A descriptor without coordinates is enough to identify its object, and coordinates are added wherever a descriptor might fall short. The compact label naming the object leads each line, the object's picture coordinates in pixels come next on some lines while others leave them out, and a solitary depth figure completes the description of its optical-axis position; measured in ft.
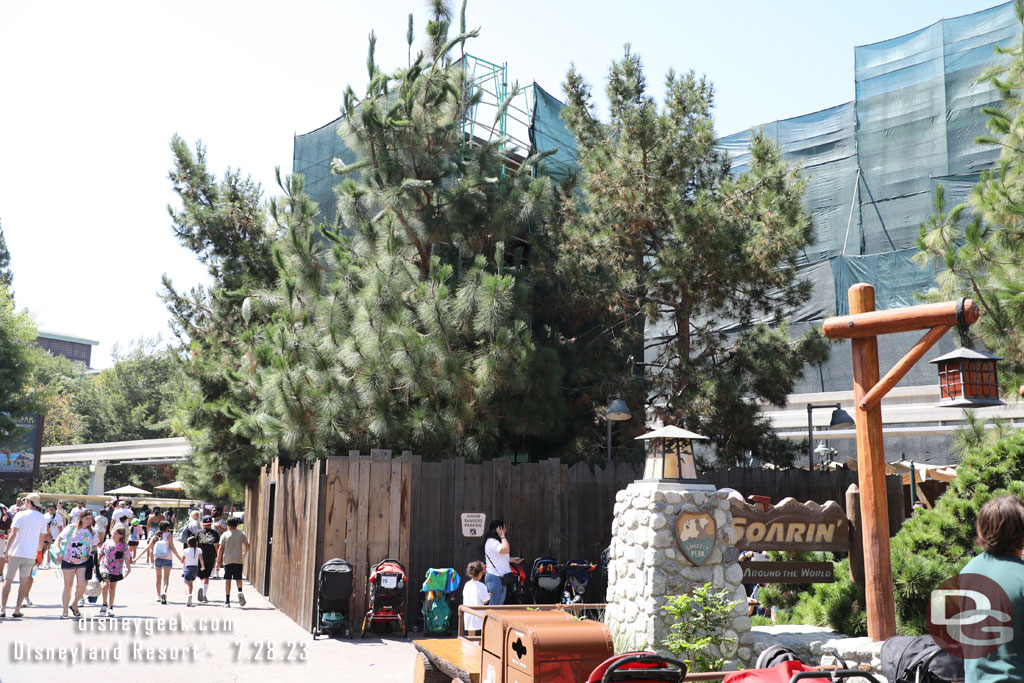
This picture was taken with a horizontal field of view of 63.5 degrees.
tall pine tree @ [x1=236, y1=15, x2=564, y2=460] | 43.04
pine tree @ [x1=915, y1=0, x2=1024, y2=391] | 35.55
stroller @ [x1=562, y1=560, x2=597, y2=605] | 40.37
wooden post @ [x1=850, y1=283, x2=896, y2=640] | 27.58
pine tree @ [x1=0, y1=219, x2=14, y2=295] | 170.60
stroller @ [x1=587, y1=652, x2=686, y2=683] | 14.76
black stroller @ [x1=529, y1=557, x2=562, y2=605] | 40.27
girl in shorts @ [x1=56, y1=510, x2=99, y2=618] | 40.47
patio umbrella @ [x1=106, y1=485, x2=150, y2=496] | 119.22
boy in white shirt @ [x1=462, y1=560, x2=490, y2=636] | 32.71
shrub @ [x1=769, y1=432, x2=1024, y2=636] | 29.19
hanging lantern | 25.39
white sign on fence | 41.45
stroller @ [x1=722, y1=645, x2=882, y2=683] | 12.64
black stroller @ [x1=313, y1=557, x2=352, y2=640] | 36.99
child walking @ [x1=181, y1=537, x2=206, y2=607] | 47.62
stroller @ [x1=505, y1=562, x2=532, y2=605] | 39.68
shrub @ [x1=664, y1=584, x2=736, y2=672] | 23.29
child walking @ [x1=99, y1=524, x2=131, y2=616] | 41.91
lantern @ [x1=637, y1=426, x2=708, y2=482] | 29.45
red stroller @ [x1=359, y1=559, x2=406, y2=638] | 37.76
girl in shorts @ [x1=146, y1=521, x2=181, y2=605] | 48.52
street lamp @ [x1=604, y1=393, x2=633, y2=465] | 41.12
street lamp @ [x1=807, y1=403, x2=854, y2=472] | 49.49
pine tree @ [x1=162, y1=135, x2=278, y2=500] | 67.15
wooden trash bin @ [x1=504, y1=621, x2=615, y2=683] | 18.01
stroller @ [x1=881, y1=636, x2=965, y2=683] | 15.19
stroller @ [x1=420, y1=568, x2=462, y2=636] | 38.55
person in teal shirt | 10.45
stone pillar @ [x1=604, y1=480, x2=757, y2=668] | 27.66
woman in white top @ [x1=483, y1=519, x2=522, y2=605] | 37.96
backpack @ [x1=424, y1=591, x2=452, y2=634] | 38.52
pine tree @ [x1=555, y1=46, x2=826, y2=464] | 45.37
